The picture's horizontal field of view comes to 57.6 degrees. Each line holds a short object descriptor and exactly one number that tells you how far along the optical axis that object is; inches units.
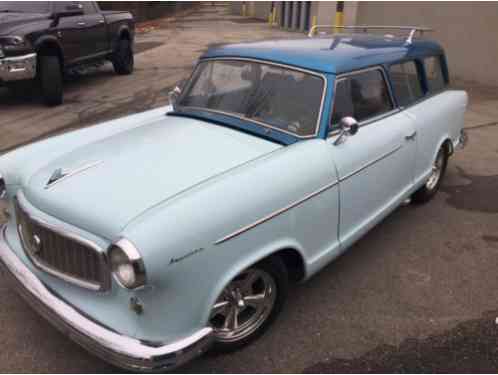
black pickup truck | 285.3
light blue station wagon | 83.9
